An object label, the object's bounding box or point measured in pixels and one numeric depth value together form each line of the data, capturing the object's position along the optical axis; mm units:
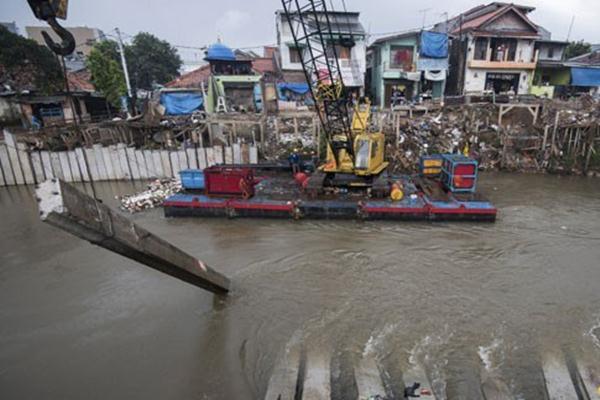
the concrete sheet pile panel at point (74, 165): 16375
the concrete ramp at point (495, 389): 4254
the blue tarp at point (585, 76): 24641
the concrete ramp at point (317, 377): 4336
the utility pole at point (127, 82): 21280
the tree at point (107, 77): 22391
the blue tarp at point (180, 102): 24172
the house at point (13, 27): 43241
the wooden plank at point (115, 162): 16312
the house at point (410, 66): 24188
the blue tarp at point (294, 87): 25391
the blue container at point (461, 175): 11891
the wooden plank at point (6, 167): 15867
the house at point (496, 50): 24078
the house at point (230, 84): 24469
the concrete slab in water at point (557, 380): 4316
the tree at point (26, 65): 20391
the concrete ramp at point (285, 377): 4395
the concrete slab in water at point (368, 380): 4289
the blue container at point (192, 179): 12883
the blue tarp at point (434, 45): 23781
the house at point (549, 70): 25266
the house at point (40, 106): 21094
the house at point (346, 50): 25395
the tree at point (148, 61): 35906
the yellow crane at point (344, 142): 12094
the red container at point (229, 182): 12060
